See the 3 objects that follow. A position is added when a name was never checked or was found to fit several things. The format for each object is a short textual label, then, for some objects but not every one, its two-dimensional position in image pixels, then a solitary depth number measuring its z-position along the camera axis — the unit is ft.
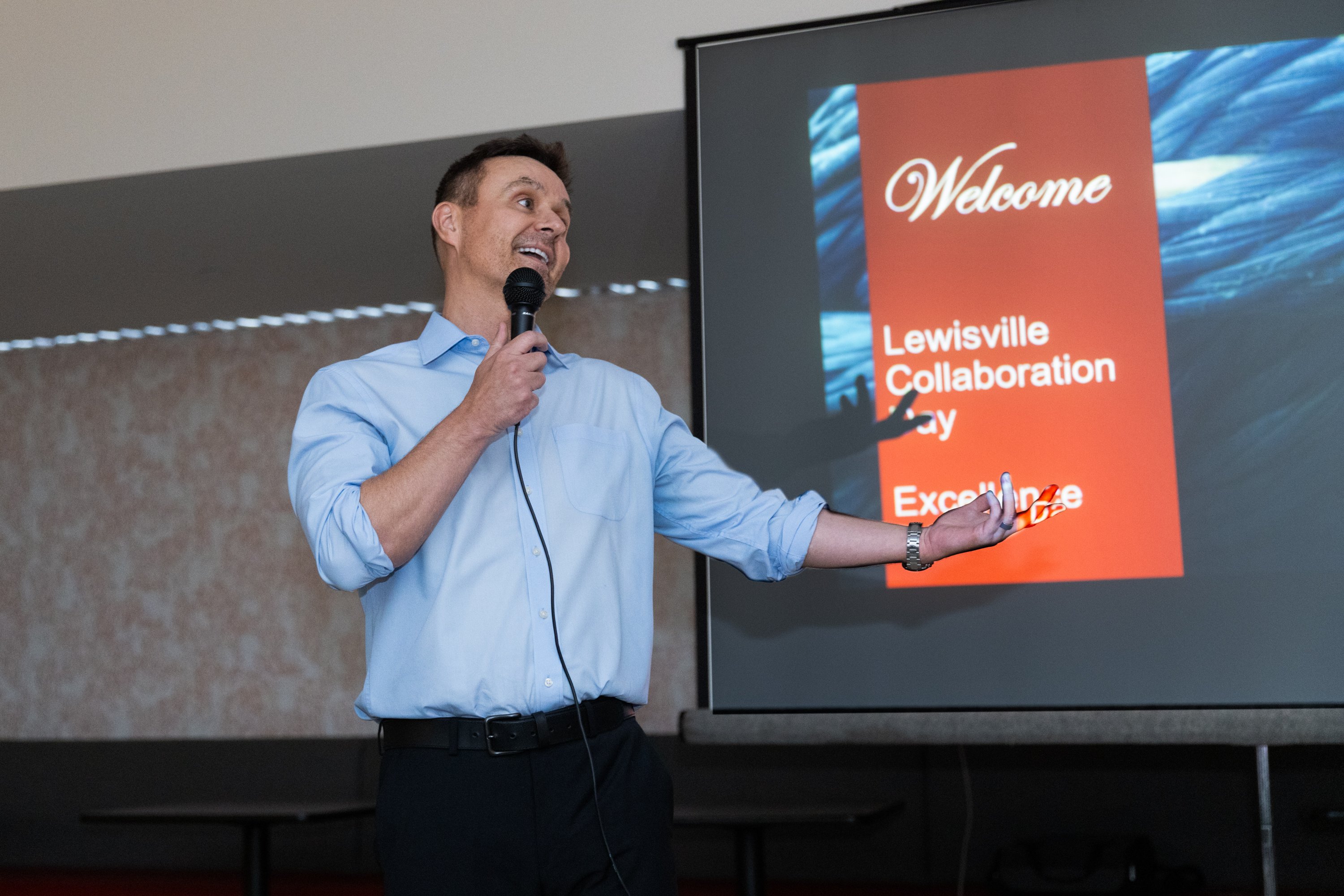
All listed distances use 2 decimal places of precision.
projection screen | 8.67
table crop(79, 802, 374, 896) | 12.90
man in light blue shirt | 5.11
